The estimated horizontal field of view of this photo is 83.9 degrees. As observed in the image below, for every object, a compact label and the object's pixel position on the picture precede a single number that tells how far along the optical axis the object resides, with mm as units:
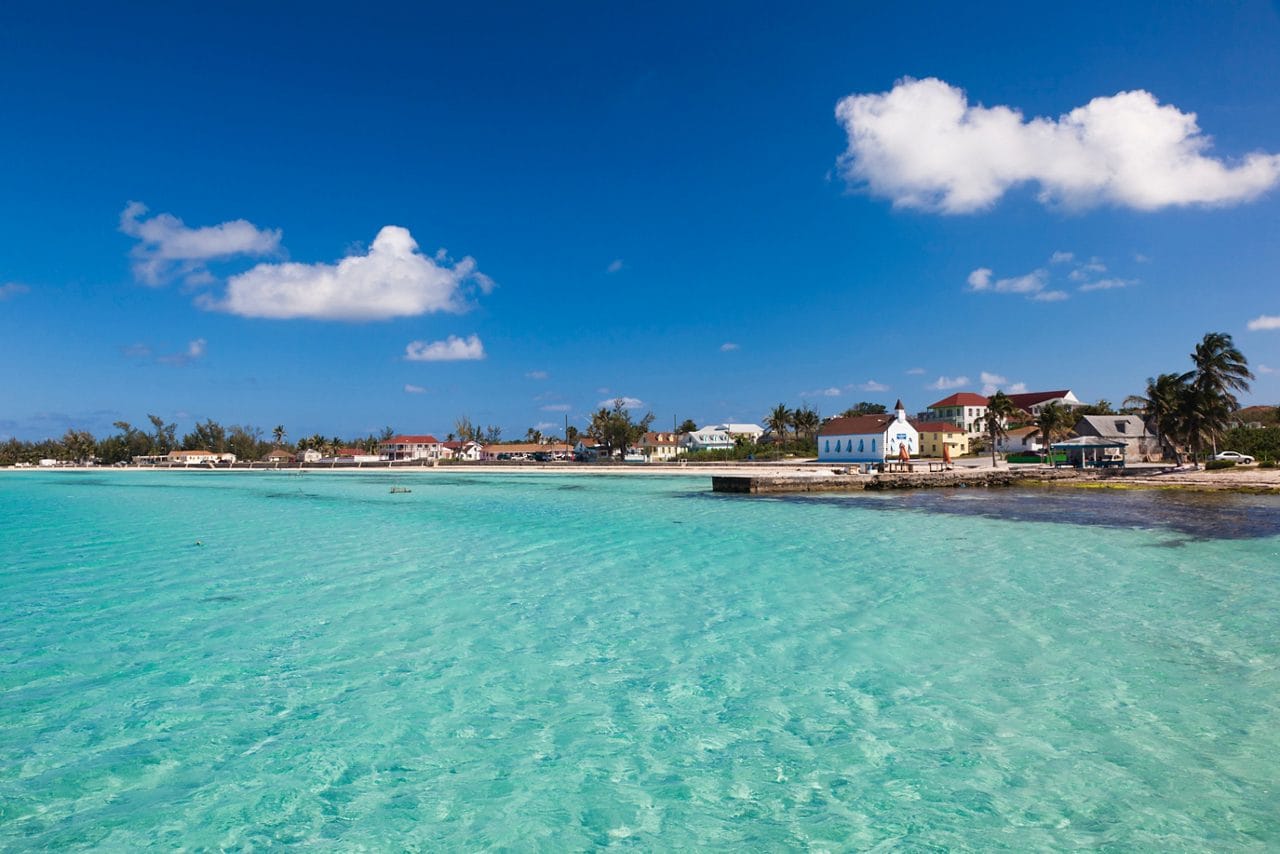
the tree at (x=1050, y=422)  68250
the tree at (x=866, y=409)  138000
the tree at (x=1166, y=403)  50688
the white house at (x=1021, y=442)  83719
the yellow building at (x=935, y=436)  84375
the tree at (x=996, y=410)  68875
